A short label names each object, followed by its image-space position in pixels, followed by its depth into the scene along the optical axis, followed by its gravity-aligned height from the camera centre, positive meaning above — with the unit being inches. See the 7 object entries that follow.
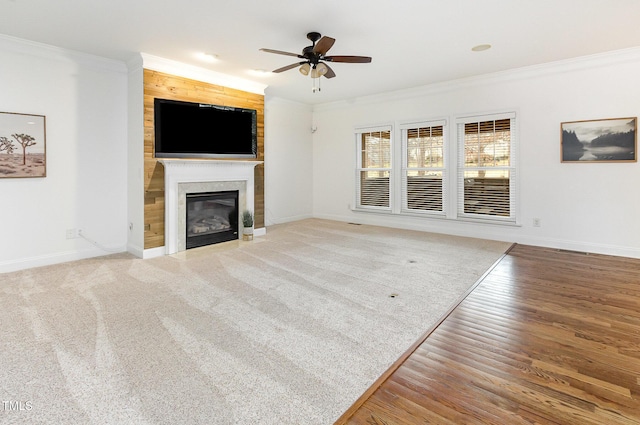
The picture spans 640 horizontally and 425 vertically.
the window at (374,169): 284.8 +36.3
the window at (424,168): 254.4 +33.2
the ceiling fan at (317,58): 144.9 +70.7
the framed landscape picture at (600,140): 181.8 +39.0
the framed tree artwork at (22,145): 159.0 +32.9
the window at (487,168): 223.1 +29.1
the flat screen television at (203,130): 192.9 +51.3
